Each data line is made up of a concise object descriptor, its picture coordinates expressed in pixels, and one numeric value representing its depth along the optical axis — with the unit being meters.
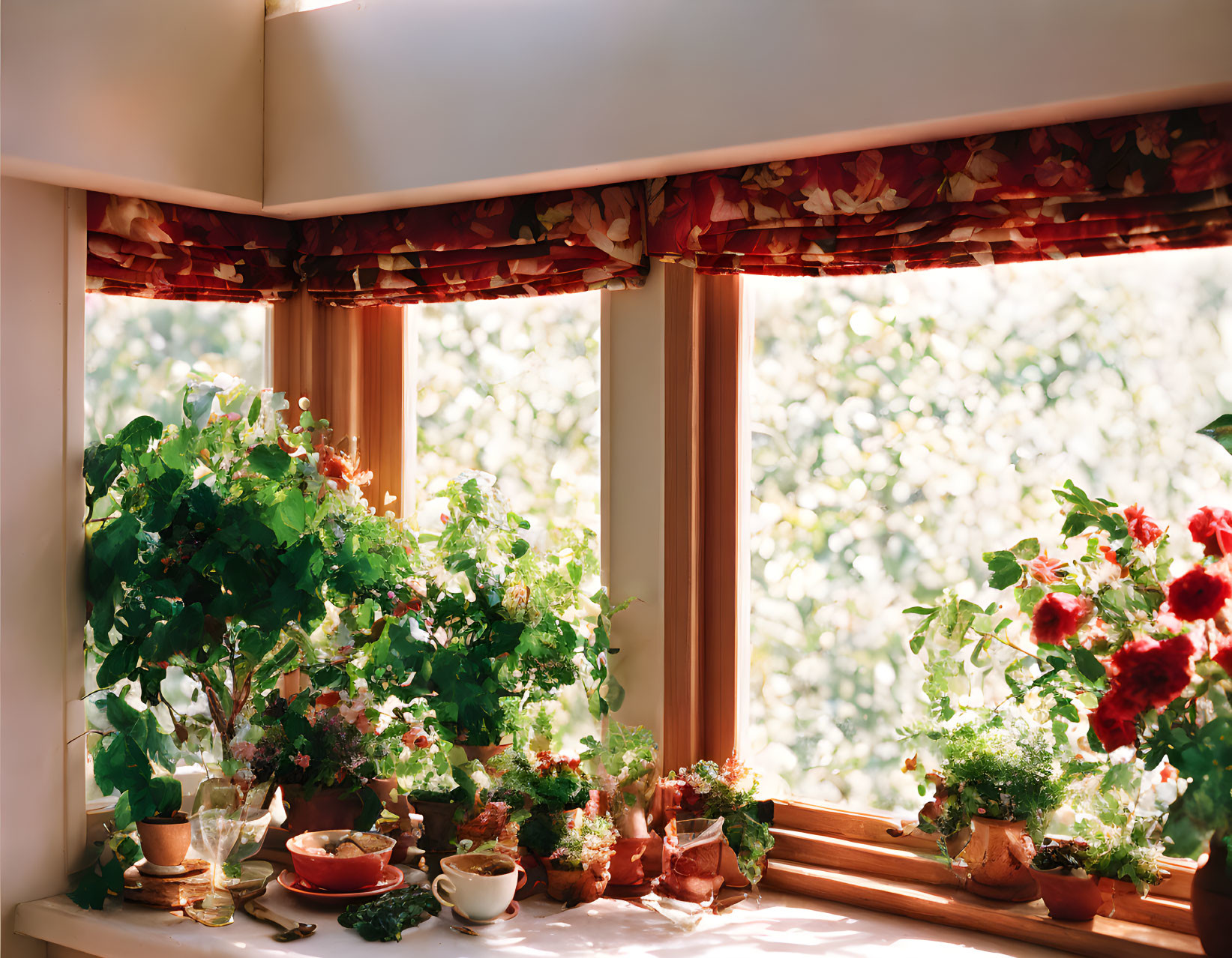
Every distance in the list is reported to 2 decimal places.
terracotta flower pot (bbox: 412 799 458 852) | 2.21
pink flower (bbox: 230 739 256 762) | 2.21
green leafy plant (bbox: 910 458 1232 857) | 1.53
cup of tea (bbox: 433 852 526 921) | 1.94
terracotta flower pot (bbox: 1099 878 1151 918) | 1.83
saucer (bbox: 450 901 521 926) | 1.97
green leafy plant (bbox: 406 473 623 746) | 2.12
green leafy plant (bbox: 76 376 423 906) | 2.12
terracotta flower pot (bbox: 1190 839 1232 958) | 1.62
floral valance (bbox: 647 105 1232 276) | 1.68
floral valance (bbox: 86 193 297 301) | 2.31
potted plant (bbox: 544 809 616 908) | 2.06
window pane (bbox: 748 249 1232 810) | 1.86
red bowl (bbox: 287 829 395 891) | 2.05
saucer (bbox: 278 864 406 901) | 2.04
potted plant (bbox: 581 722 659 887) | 2.13
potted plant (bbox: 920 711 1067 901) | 1.87
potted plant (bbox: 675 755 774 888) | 2.06
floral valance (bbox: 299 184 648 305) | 2.23
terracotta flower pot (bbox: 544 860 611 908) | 2.06
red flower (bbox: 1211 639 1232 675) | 1.52
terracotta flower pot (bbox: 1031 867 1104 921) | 1.82
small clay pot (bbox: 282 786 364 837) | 2.30
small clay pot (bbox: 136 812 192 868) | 2.12
